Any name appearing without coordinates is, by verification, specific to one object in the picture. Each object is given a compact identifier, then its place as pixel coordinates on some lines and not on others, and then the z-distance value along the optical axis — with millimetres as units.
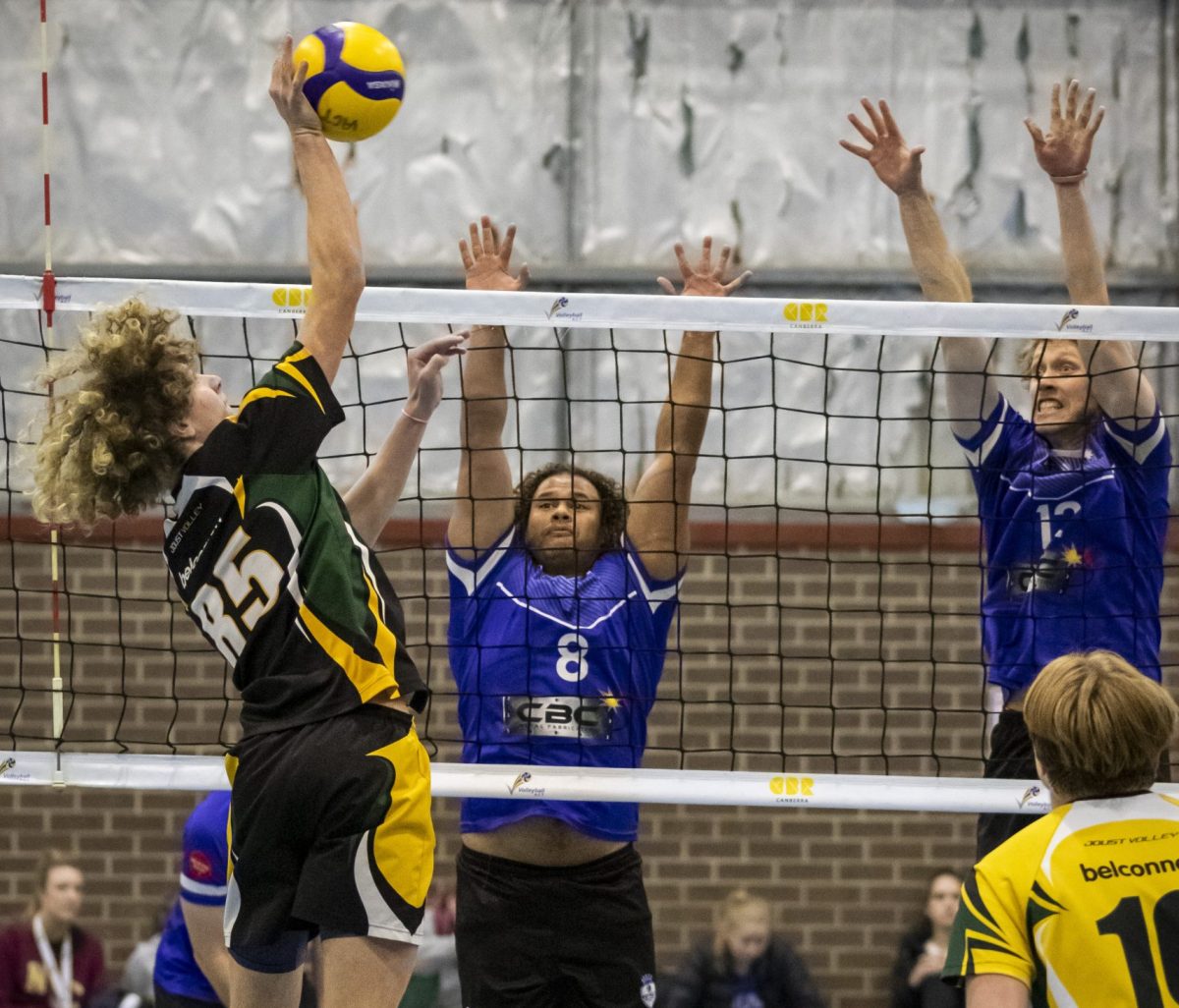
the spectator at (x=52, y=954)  14758
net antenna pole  8648
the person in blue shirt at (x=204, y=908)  9891
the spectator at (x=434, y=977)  15609
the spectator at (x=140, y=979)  14876
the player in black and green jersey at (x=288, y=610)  6305
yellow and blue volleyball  7504
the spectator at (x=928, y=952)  15391
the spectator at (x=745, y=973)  14937
